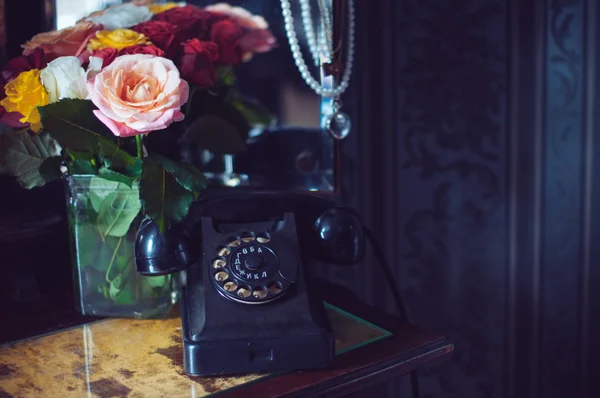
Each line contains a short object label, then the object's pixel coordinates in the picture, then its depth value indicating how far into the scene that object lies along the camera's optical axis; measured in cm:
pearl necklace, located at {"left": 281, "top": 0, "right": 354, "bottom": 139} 106
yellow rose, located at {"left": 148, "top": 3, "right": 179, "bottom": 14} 97
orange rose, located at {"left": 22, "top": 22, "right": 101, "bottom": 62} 86
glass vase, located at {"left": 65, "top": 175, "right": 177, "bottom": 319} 86
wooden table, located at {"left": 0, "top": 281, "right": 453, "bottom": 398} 69
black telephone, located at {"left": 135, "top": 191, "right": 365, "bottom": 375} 71
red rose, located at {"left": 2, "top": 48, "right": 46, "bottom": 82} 83
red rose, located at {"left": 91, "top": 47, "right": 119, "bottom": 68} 79
